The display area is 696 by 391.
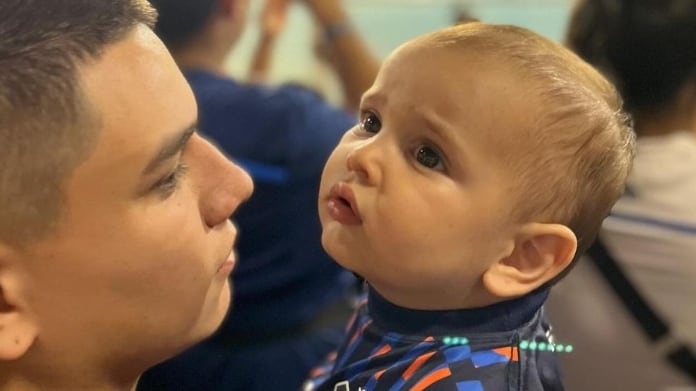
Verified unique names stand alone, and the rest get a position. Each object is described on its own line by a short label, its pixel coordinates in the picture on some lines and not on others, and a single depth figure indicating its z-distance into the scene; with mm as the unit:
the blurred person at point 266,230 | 1471
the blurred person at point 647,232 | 1184
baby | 819
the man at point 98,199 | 685
